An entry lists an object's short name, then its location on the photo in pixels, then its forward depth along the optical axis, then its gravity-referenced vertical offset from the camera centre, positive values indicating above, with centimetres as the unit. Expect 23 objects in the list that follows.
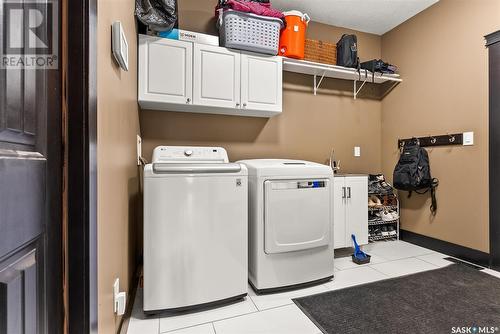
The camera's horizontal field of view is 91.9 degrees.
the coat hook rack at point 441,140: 244 +27
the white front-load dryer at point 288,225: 175 -45
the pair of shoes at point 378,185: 288 -24
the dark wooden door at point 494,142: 212 +21
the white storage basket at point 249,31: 217 +124
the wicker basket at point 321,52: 271 +130
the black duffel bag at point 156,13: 179 +115
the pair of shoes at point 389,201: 297 -44
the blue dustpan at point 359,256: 229 -88
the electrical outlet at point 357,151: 321 +19
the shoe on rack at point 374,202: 279 -44
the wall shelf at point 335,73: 263 +110
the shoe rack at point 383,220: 286 -66
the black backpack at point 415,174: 261 -9
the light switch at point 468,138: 233 +26
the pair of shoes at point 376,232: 290 -80
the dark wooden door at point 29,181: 52 -4
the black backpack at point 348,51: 280 +133
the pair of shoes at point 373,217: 283 -62
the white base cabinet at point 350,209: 247 -46
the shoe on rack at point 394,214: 292 -60
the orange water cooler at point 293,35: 247 +135
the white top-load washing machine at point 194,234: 147 -44
